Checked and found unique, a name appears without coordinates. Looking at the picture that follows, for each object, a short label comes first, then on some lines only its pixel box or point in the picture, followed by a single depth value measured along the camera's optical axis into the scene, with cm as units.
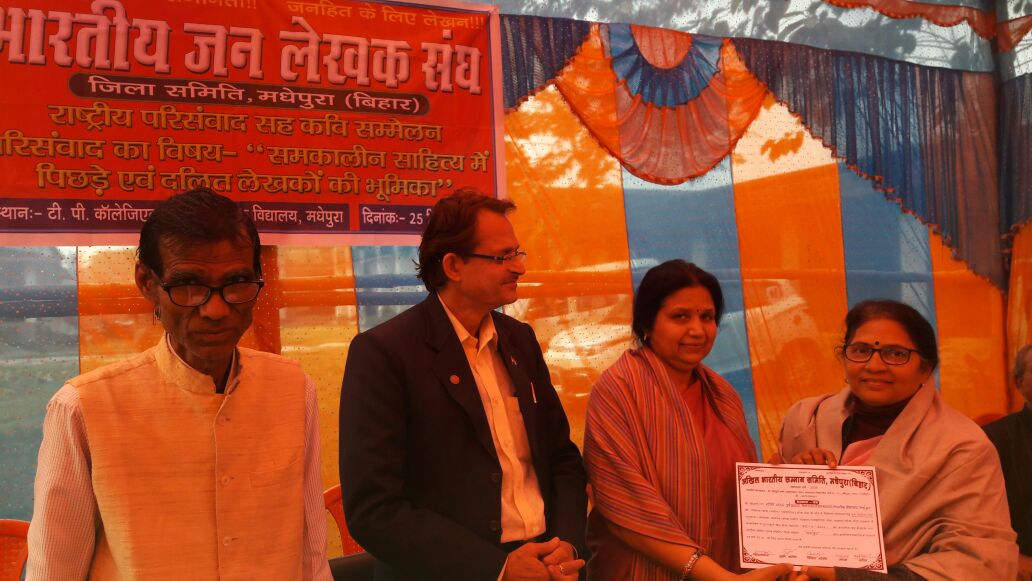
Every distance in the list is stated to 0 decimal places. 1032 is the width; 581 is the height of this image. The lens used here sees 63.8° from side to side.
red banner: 326
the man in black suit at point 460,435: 186
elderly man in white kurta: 128
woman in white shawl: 202
